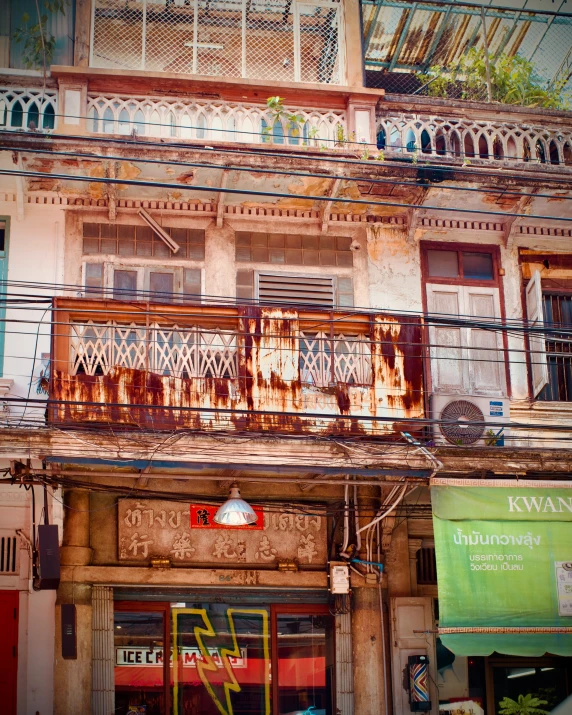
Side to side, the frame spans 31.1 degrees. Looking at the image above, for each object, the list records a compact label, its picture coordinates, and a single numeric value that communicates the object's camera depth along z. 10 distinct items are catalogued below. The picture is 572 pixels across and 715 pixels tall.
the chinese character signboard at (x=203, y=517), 11.80
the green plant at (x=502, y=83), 13.45
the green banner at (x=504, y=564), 10.78
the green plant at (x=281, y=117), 12.10
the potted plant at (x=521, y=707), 11.92
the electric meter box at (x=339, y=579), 11.74
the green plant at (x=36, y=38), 12.32
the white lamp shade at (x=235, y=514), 10.70
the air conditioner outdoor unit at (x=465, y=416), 11.77
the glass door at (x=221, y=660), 11.45
